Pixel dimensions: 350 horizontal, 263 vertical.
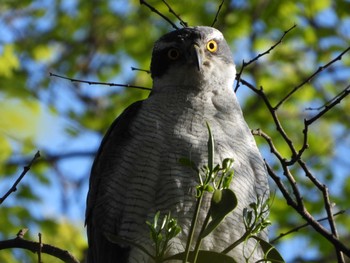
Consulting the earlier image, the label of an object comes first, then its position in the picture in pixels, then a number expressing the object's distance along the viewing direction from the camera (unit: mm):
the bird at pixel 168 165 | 7836
